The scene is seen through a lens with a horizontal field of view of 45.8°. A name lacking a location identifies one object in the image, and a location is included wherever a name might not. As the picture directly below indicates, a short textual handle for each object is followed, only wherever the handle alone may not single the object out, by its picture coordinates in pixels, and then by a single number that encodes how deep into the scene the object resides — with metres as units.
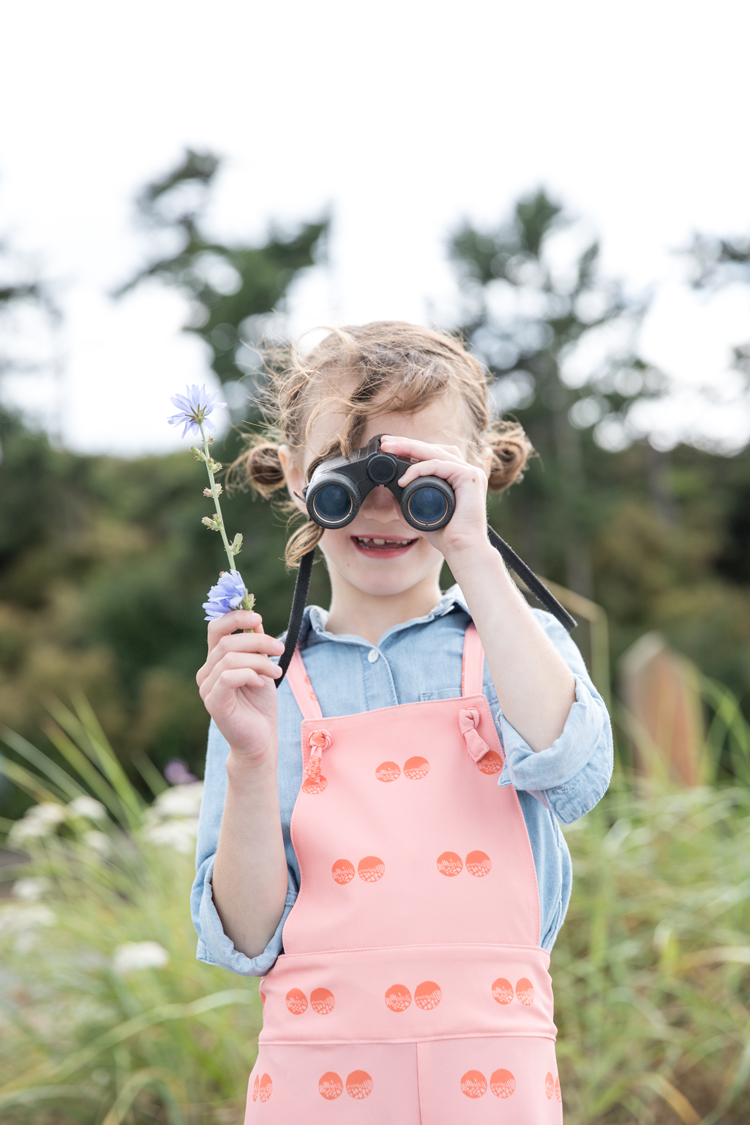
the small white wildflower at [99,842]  3.18
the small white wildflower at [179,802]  3.06
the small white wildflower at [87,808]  2.96
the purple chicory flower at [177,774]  3.51
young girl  1.16
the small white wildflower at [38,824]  3.13
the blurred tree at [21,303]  16.22
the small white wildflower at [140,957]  2.43
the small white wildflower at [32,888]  3.18
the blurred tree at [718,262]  16.92
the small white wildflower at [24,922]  3.00
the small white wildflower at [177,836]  2.95
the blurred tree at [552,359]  14.05
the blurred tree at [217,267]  11.92
